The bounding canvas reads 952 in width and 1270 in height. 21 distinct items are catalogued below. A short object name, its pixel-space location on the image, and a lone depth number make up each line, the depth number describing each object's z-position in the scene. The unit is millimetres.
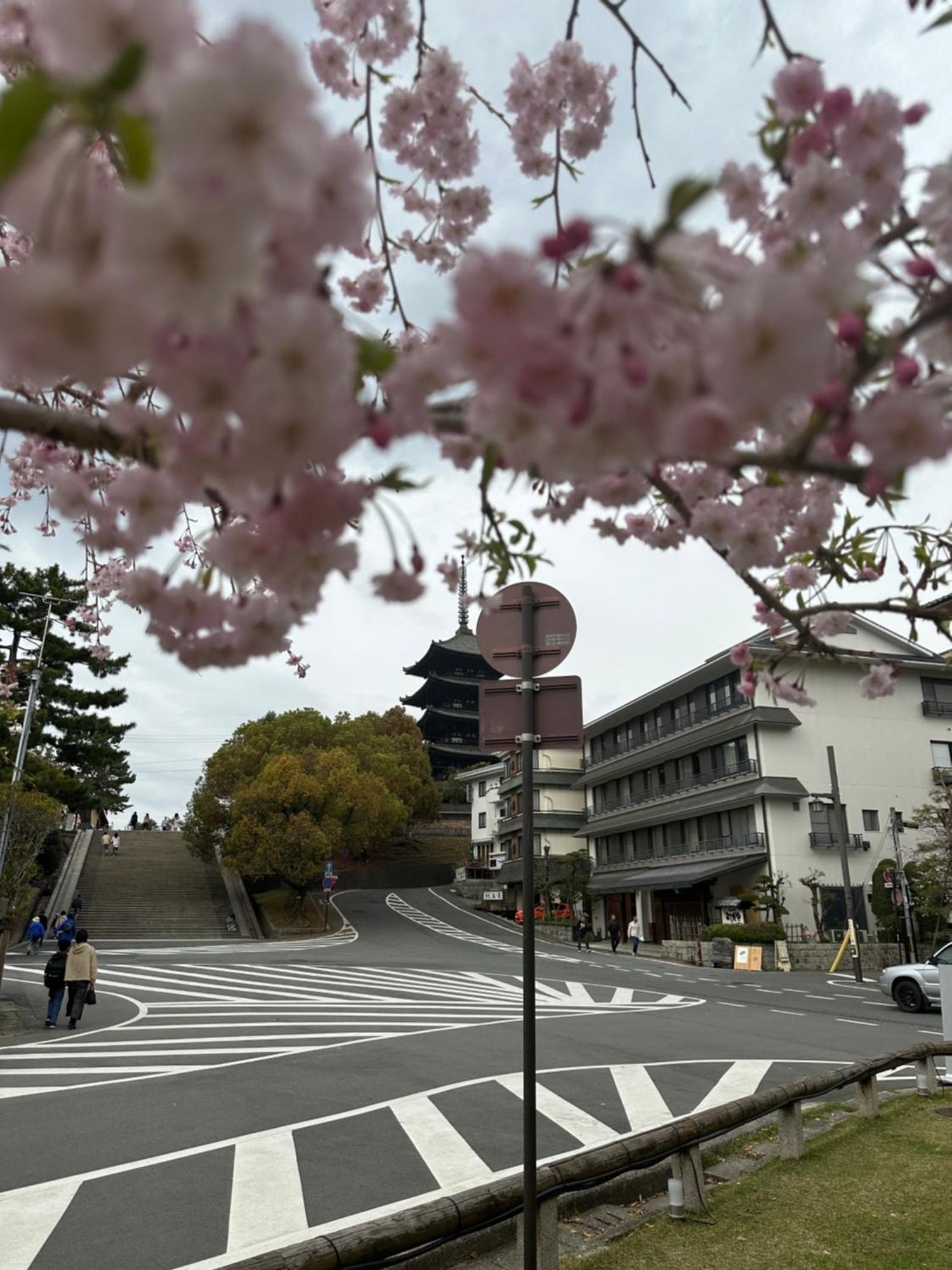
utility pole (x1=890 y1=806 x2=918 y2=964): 22219
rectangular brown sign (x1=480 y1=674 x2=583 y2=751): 4105
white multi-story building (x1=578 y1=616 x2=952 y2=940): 28547
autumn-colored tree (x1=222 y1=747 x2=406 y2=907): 30828
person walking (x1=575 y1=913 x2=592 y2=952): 30391
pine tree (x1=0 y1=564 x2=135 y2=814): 27141
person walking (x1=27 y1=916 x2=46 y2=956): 21828
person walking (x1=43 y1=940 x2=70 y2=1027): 11672
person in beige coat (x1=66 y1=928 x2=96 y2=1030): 11469
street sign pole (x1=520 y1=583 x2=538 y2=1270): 3441
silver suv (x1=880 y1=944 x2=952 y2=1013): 14180
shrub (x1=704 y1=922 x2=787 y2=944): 24734
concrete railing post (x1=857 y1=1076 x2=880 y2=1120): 6270
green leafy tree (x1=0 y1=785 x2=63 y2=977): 20531
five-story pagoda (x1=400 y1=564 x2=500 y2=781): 65750
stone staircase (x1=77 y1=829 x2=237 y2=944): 28344
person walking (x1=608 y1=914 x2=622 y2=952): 28406
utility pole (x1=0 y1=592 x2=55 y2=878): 17922
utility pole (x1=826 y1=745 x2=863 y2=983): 20844
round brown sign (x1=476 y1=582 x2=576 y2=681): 4125
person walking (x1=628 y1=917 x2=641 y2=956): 28641
